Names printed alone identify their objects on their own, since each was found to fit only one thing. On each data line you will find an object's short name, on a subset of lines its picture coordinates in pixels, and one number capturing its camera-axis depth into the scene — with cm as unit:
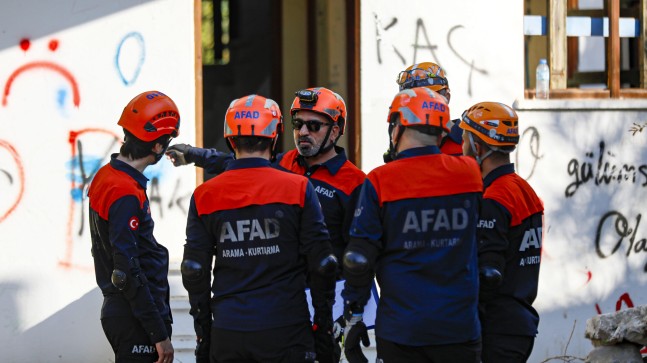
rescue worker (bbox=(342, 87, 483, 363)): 940
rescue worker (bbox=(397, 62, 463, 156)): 1212
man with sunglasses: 1131
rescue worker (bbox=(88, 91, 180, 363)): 1030
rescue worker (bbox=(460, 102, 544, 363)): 1030
